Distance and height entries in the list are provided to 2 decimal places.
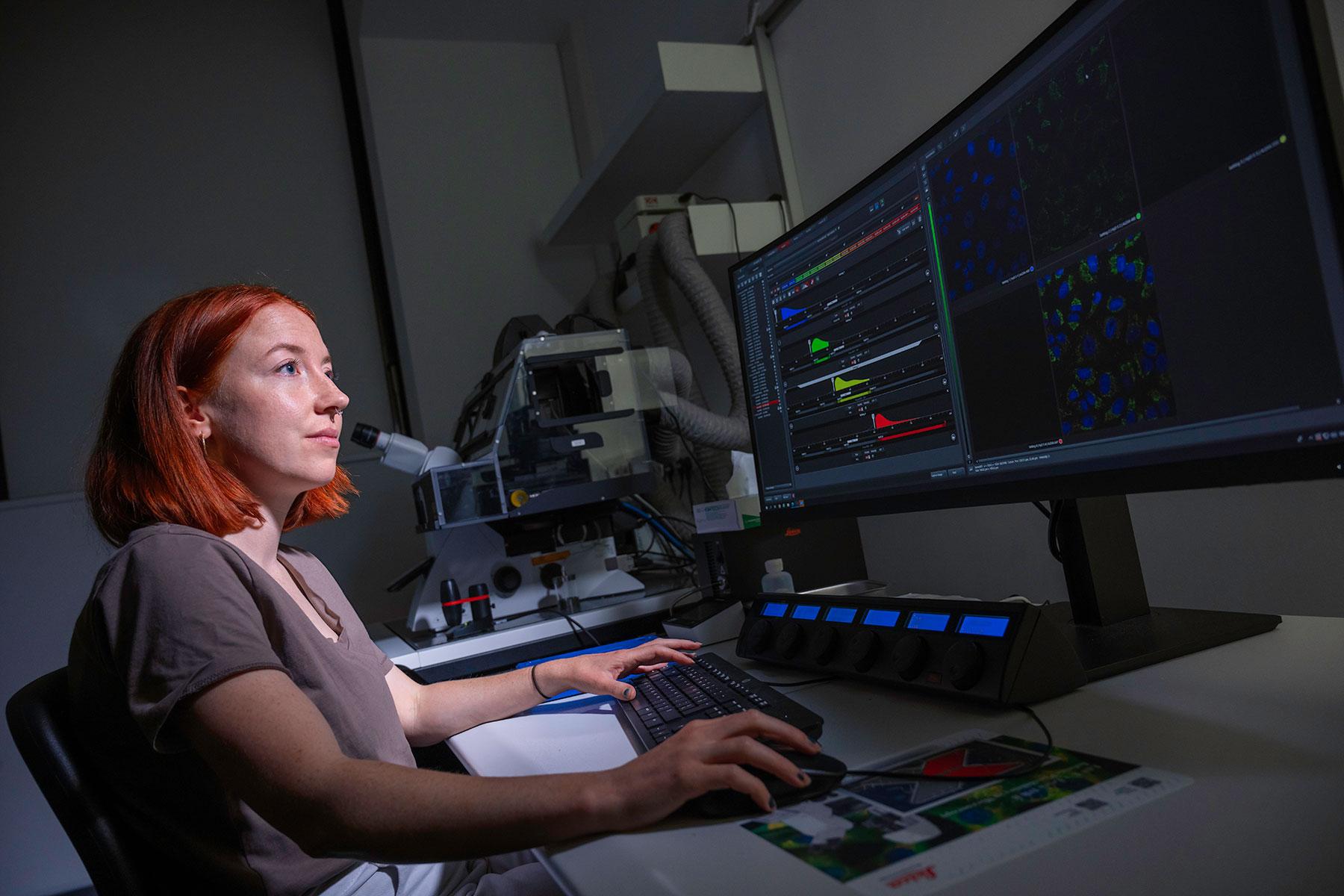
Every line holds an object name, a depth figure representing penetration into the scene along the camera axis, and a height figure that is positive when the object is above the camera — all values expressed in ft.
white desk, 1.43 -0.78
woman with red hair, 2.02 -0.41
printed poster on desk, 1.56 -0.77
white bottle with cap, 4.34 -0.57
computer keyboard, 2.45 -0.70
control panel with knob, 2.35 -0.63
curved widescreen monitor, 1.80 +0.40
